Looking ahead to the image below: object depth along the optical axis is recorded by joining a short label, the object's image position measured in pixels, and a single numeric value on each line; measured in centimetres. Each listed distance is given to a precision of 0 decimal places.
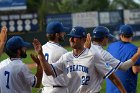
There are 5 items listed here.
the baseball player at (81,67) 1096
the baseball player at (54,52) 1256
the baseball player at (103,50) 1183
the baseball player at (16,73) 1105
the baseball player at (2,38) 1209
